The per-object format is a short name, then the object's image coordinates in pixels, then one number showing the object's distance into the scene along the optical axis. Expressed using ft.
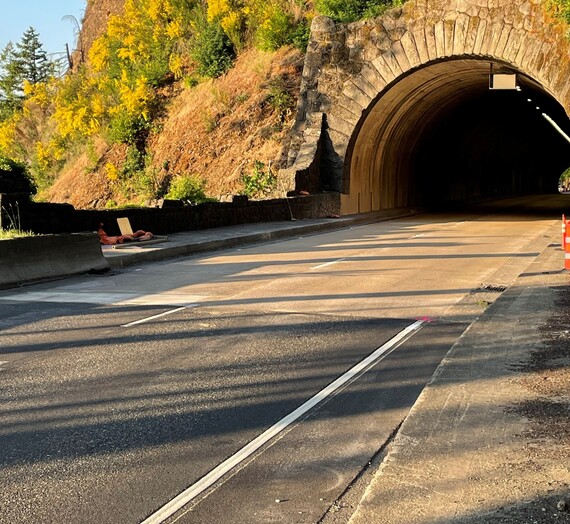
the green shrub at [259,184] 112.98
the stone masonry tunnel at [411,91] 88.02
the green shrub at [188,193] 92.67
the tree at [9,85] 238.66
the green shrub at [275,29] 137.28
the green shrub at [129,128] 151.23
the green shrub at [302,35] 135.74
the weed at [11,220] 49.55
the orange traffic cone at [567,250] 42.85
